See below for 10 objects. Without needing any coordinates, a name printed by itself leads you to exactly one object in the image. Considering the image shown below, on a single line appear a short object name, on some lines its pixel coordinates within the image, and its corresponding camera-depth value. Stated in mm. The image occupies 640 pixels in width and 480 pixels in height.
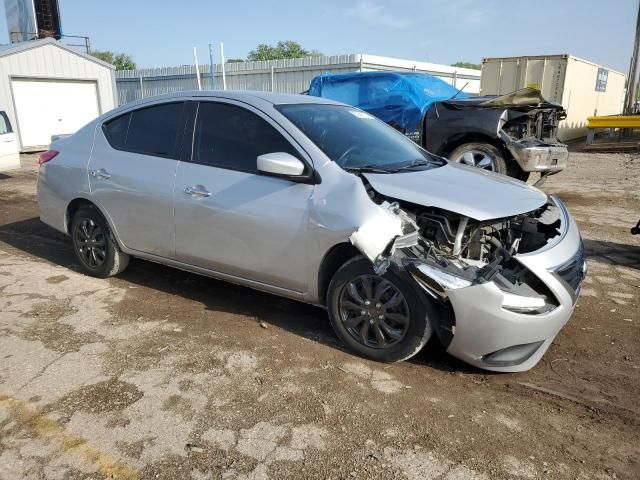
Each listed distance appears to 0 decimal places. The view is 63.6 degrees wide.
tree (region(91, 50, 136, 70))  66312
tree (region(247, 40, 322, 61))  75875
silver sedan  3074
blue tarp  11969
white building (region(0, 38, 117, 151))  16219
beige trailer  18031
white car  11375
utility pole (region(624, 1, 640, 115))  21297
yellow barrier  17562
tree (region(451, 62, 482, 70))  94250
